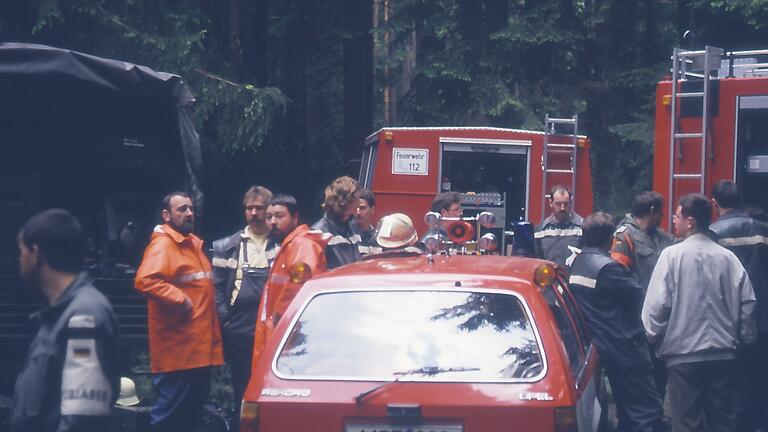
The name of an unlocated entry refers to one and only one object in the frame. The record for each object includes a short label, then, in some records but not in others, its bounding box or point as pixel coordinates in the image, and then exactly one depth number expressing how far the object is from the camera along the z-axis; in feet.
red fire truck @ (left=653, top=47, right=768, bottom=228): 32.73
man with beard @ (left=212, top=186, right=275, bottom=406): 28.63
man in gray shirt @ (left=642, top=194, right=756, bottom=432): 25.66
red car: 18.28
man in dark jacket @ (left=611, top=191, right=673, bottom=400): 30.73
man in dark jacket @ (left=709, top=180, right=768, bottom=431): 29.58
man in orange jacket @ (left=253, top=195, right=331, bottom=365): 24.94
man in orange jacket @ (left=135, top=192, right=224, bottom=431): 26.27
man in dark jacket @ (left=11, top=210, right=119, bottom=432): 14.61
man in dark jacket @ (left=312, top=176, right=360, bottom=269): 28.45
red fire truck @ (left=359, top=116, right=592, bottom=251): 46.83
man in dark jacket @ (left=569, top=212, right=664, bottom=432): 27.12
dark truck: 28.81
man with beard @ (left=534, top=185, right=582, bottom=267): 37.35
